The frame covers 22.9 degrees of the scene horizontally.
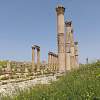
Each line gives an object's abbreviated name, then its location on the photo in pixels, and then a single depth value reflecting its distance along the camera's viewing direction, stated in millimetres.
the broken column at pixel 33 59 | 30247
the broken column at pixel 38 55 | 30812
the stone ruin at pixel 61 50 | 20516
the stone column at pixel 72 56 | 27281
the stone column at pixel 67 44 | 23198
